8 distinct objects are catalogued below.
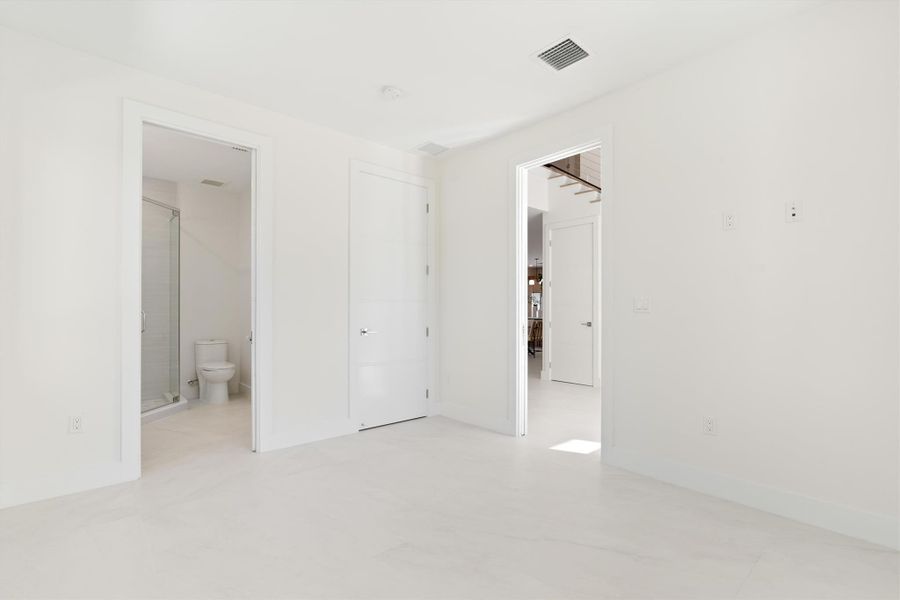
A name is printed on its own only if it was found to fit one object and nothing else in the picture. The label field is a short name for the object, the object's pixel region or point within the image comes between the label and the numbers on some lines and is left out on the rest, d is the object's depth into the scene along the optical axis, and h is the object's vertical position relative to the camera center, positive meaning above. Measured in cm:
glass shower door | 501 -5
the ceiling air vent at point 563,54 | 279 +151
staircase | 641 +175
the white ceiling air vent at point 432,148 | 445 +148
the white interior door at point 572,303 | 658 -5
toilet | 536 -80
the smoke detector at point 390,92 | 334 +150
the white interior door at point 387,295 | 428 +4
